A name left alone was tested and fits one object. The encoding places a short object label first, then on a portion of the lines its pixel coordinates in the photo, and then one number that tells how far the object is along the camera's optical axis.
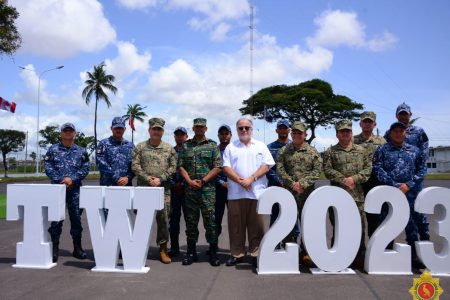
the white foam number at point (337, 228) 4.74
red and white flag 18.19
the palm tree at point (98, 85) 41.41
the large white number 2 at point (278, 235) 4.77
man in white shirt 5.18
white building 63.03
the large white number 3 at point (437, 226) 4.73
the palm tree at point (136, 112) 56.15
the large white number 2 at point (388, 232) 4.73
